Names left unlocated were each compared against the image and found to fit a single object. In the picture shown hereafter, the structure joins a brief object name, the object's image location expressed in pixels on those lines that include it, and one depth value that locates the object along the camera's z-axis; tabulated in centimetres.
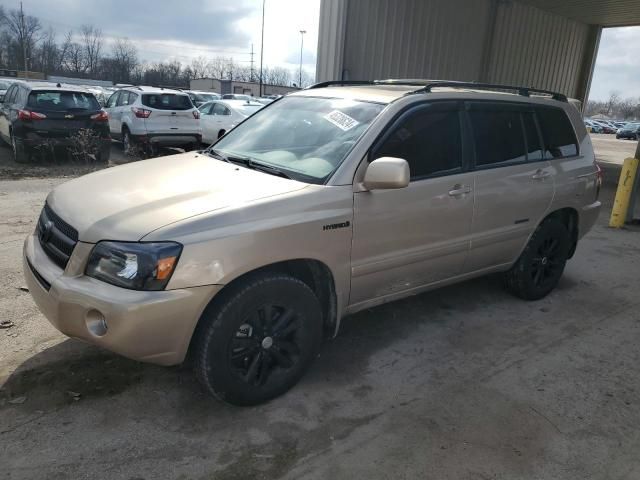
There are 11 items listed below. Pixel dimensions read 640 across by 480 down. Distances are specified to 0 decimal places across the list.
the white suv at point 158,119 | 1238
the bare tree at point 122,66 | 8212
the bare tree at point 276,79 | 8507
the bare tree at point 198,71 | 9156
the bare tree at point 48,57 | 8159
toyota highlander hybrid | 255
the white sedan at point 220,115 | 1455
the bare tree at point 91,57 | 8988
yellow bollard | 819
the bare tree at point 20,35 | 7644
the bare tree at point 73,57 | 8919
